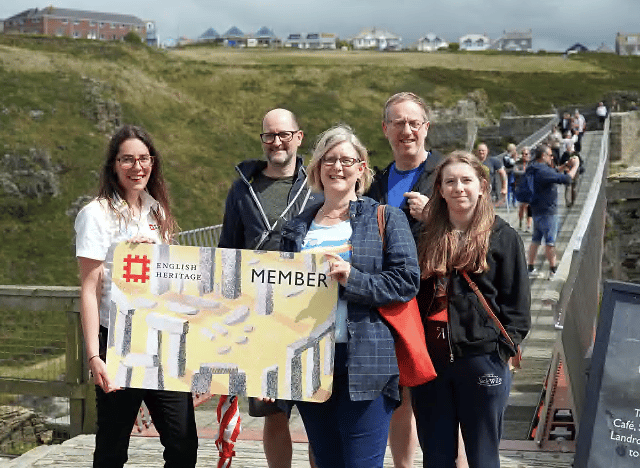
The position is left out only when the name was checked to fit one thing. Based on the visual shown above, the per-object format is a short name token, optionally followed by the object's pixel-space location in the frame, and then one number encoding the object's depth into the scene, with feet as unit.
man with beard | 13.25
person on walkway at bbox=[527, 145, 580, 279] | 34.42
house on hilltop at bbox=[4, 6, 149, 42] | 427.74
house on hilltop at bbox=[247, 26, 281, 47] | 535.88
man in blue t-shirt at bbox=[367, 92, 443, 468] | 13.08
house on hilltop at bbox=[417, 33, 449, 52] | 549.95
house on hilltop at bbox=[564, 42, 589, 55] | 353.67
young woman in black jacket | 11.44
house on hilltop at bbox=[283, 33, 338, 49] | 574.56
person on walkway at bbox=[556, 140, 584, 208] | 52.37
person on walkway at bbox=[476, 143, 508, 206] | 43.83
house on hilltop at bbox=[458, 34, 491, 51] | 632.79
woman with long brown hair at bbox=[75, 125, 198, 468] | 12.00
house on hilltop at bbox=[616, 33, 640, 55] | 417.98
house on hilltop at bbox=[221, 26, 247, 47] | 526.37
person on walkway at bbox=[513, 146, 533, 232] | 46.26
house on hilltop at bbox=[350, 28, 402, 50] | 608.60
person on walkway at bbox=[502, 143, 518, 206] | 58.18
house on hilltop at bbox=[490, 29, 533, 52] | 621.31
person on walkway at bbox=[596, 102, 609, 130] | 115.65
